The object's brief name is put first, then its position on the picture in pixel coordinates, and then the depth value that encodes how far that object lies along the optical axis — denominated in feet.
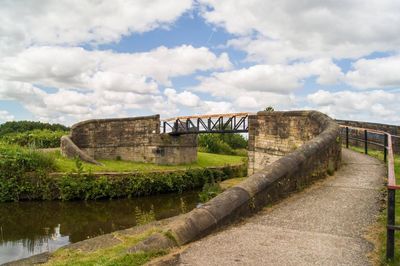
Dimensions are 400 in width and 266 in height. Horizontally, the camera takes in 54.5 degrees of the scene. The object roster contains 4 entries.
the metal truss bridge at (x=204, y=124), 72.49
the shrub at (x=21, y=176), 55.36
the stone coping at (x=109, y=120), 76.48
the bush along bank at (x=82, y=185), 55.76
